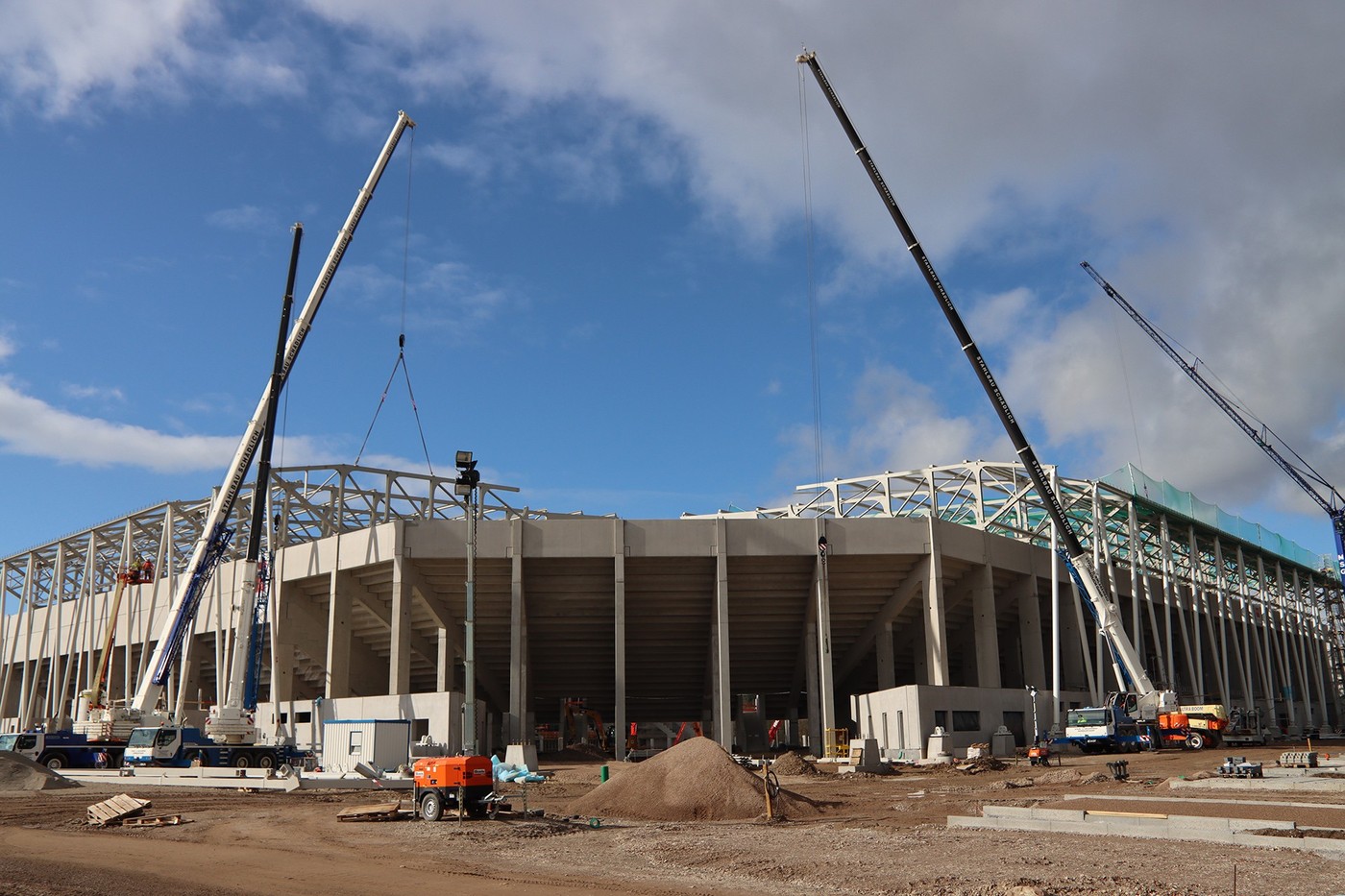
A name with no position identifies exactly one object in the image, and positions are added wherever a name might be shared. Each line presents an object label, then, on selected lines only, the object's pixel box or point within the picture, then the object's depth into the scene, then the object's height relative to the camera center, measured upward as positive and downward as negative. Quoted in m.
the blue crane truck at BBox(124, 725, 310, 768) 37.06 -1.67
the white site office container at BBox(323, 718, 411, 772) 36.69 -1.53
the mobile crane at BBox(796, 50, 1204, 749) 43.19 +2.28
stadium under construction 49.06 +4.26
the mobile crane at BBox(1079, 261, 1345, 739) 77.06 +16.00
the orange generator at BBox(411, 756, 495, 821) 22.66 -1.83
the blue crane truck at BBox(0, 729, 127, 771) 37.72 -1.62
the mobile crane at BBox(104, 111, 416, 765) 37.47 +2.99
